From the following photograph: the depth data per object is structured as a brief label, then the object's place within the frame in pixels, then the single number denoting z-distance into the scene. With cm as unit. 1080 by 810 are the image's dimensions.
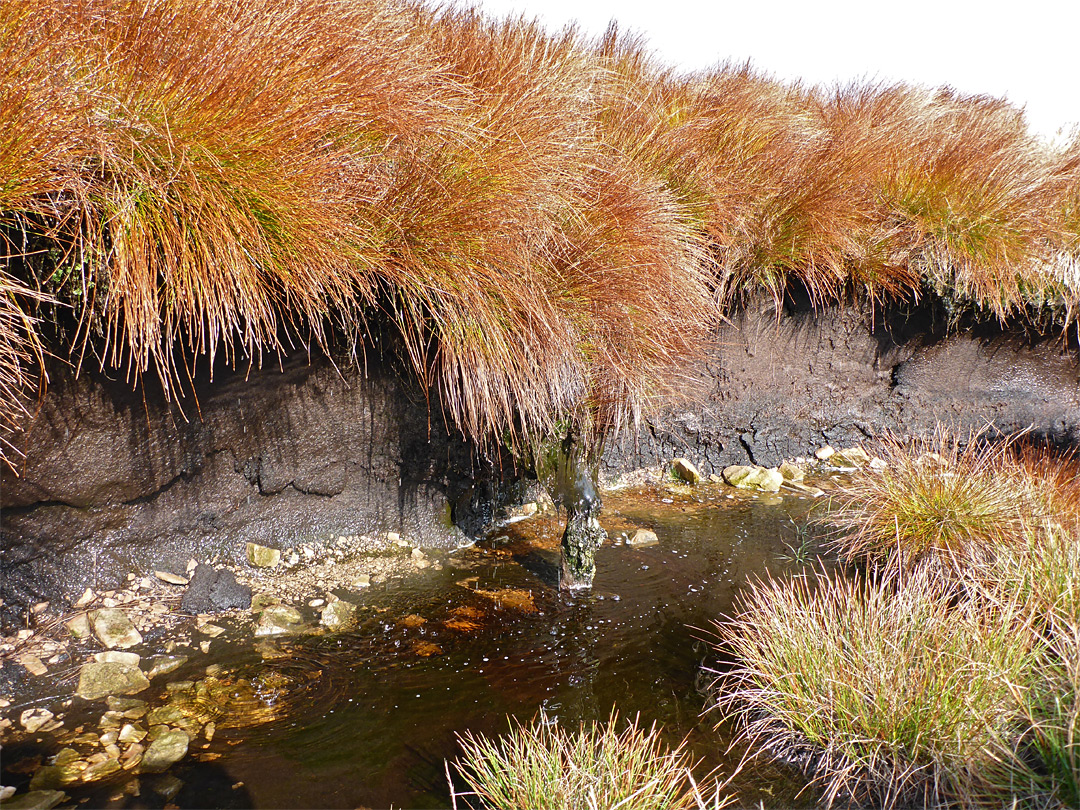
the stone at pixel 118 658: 311
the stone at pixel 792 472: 616
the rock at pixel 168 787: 237
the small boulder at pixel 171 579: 364
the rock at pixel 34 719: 268
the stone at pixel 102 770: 244
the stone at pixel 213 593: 356
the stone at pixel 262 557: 396
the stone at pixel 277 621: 345
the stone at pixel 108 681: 290
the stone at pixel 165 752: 250
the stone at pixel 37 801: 227
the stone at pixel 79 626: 323
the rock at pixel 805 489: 580
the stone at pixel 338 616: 355
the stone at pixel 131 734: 262
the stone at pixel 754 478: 596
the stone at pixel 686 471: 593
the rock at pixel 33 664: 299
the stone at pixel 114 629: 323
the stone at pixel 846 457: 637
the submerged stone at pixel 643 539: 474
